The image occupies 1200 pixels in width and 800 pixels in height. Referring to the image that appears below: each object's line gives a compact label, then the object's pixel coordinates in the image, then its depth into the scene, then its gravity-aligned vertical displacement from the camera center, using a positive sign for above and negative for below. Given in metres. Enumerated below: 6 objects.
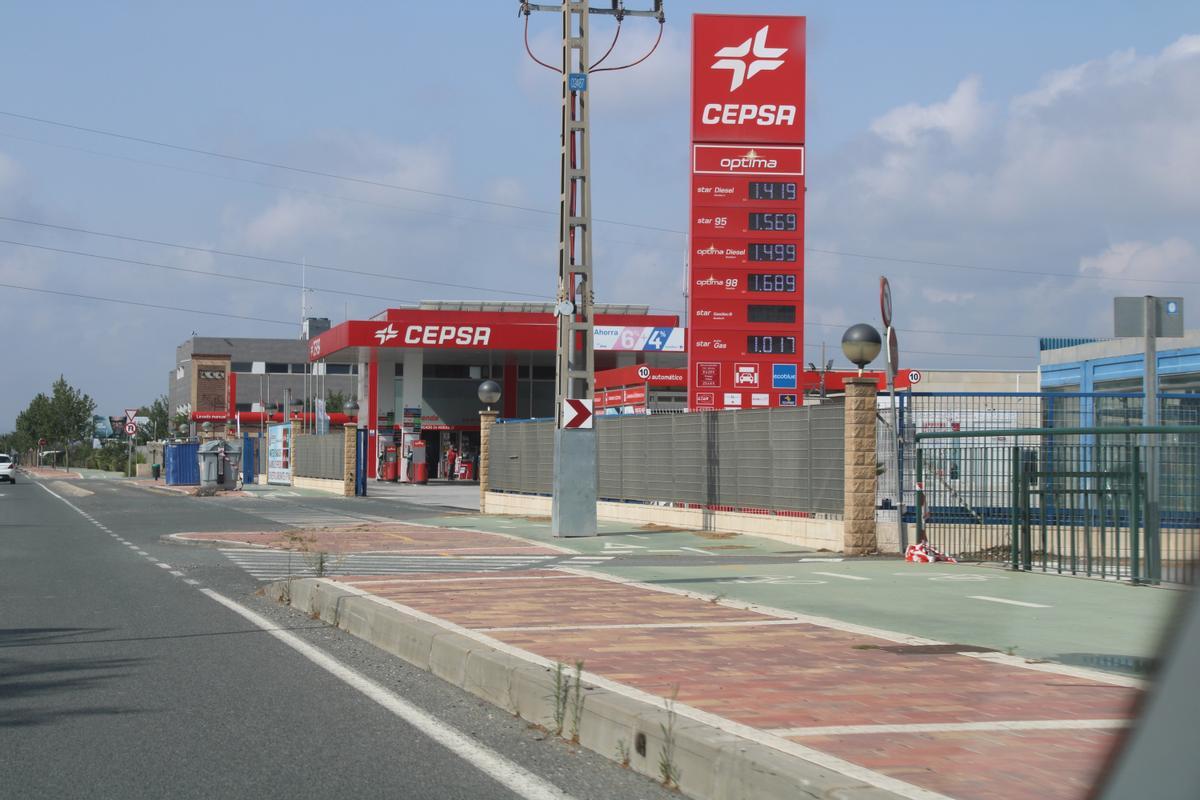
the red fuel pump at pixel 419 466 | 59.97 -1.33
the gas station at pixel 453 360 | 58.41 +3.99
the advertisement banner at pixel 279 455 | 56.54 -0.78
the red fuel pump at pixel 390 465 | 62.53 -1.33
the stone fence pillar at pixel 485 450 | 32.69 -0.32
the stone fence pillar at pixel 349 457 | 45.75 -0.69
